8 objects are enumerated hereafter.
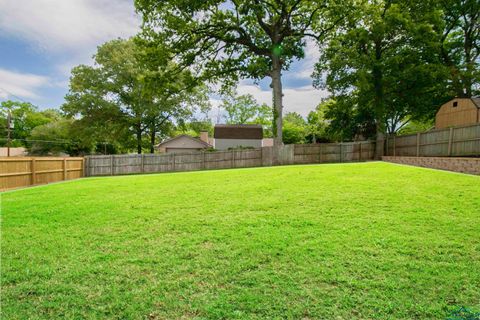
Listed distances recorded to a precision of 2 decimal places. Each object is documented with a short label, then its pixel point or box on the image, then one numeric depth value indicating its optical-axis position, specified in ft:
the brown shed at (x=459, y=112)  54.91
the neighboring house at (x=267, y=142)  128.69
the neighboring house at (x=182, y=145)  104.12
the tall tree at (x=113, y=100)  91.45
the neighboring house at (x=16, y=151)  135.46
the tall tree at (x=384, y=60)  59.00
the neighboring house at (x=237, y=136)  104.68
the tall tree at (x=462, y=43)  66.33
